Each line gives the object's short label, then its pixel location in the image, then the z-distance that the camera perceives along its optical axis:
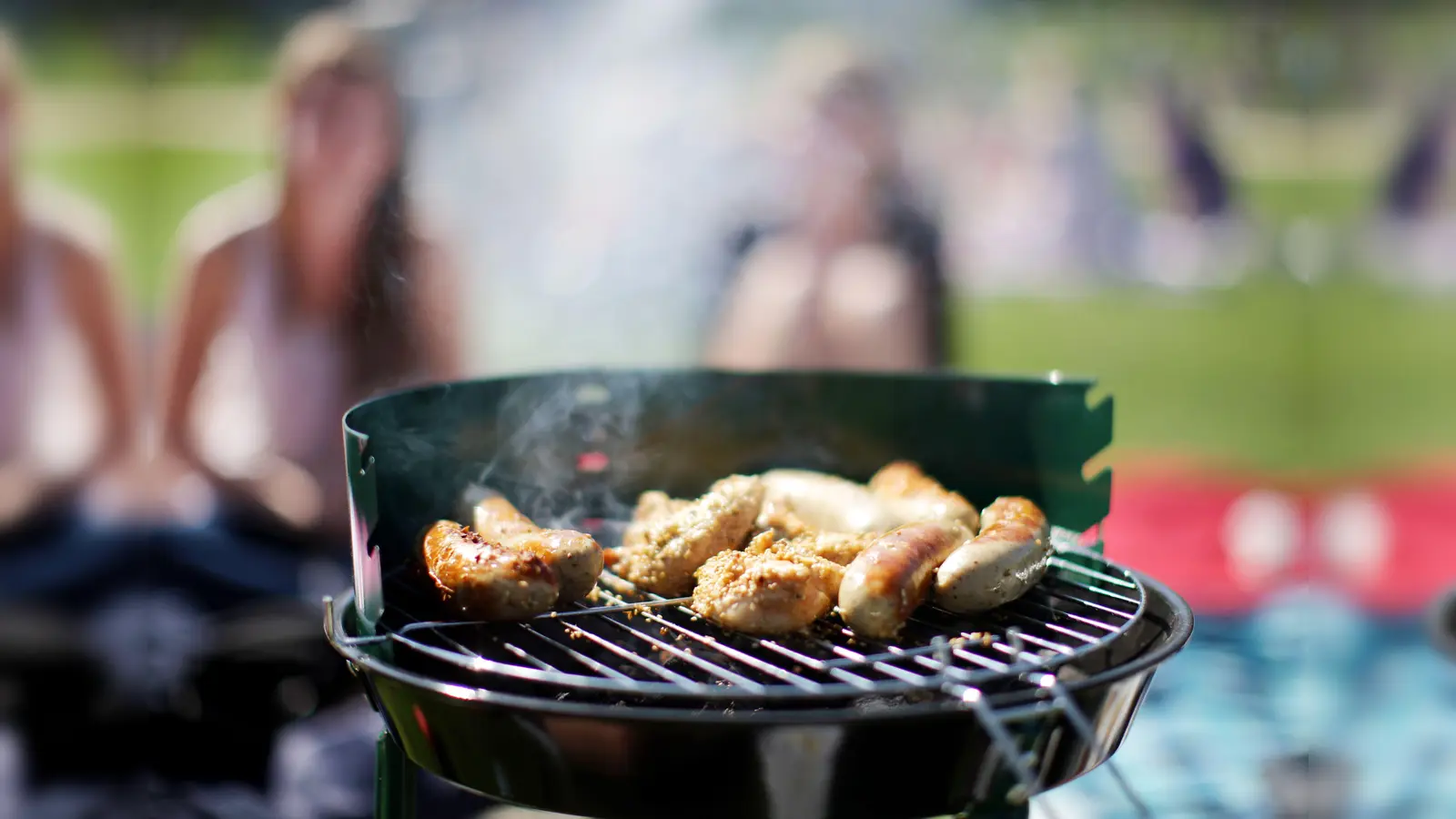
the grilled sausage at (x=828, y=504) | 2.78
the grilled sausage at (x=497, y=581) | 2.25
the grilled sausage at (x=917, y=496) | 2.73
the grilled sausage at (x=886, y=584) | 2.17
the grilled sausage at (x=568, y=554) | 2.39
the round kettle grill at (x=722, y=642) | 1.82
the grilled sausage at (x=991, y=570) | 2.34
